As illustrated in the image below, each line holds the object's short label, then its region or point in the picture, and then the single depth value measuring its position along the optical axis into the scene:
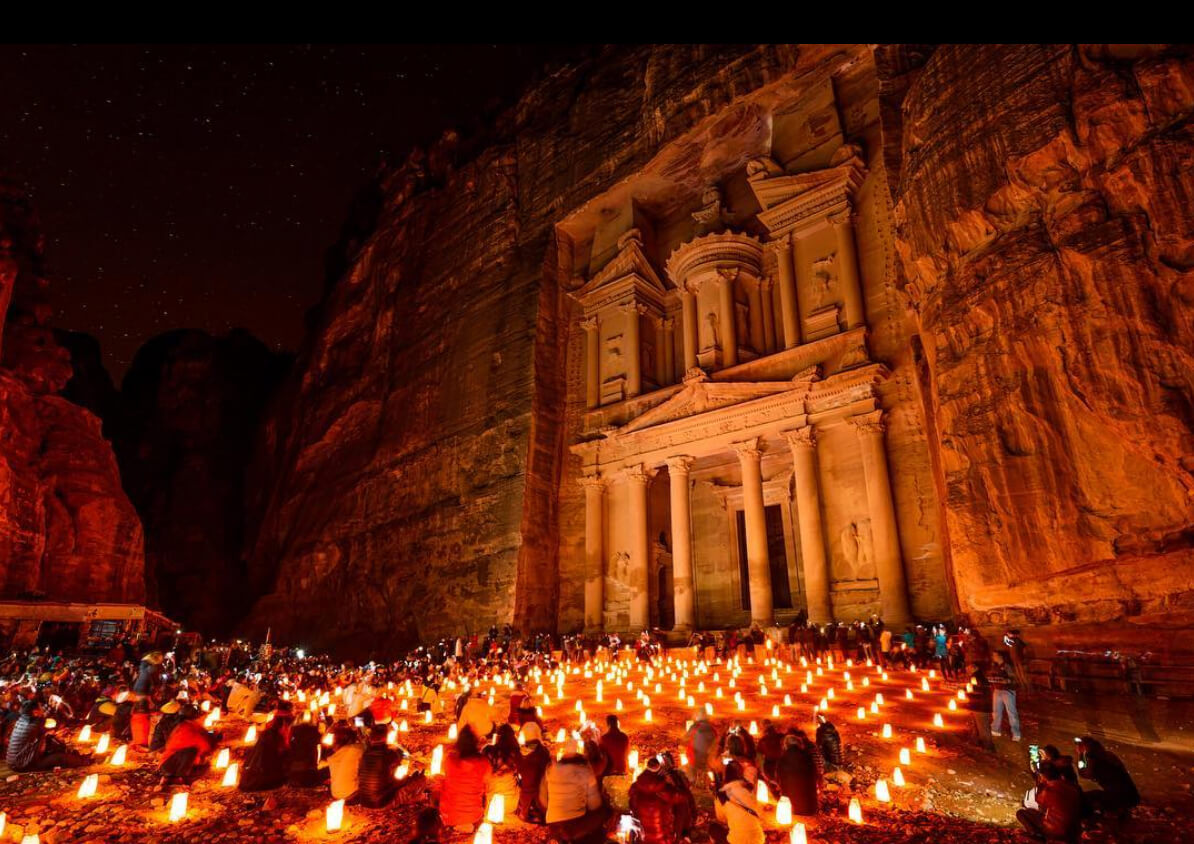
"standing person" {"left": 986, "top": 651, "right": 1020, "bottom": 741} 8.84
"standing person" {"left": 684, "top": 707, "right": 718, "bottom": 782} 7.57
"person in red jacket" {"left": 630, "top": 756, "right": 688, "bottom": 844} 5.45
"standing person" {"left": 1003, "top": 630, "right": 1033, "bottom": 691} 11.50
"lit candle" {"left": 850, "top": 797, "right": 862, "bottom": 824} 6.34
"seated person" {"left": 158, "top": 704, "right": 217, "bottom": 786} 8.03
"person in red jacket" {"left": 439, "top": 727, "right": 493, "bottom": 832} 6.45
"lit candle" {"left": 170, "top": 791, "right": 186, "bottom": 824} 6.87
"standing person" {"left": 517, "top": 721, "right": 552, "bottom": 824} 6.66
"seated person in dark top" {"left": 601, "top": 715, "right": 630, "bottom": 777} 7.88
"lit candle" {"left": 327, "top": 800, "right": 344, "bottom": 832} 6.38
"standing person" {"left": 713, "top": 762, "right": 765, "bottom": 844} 5.48
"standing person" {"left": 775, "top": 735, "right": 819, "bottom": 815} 6.47
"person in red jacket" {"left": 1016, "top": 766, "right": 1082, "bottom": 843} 5.54
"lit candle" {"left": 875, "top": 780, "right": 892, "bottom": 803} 6.78
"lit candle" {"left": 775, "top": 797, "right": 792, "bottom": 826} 6.04
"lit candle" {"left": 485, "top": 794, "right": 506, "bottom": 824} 6.35
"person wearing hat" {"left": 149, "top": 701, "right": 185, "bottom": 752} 9.84
